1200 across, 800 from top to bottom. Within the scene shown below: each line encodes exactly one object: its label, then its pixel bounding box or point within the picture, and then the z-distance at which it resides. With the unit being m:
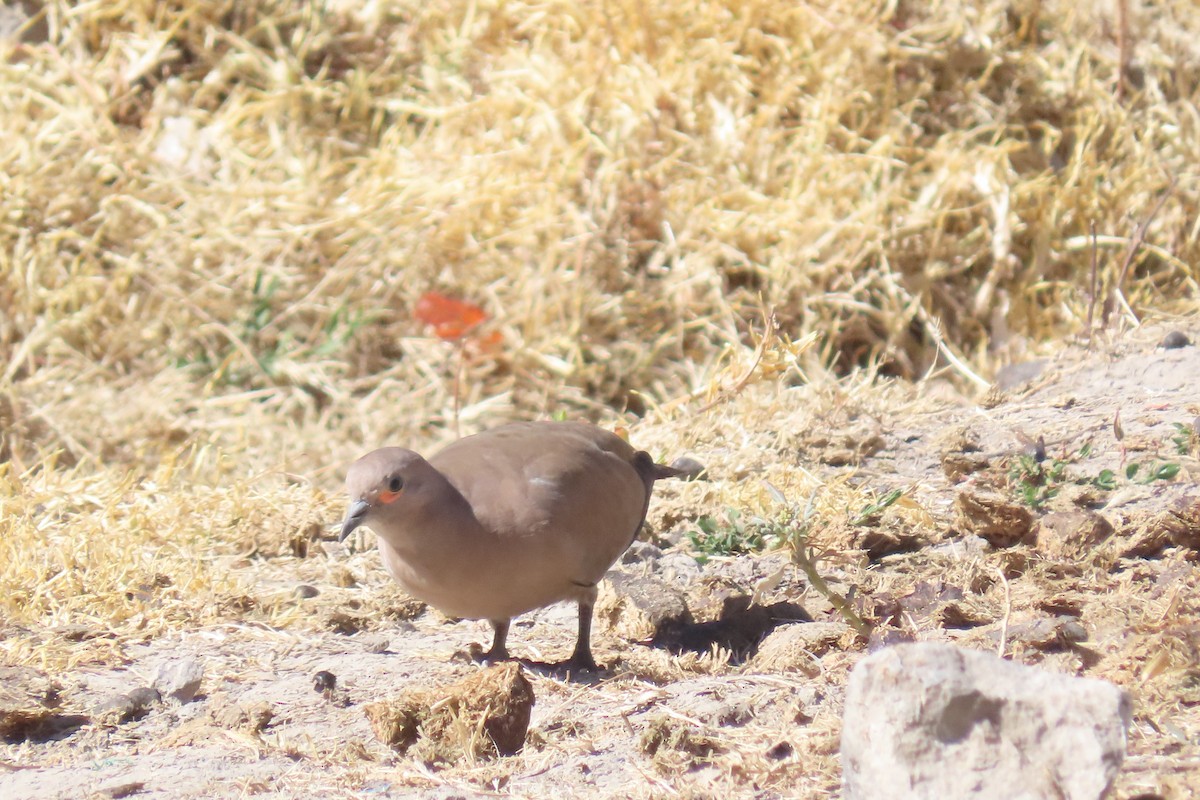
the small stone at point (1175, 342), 9.17
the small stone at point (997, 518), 6.89
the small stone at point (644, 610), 6.59
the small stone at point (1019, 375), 9.39
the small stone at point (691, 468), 8.37
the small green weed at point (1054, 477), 7.39
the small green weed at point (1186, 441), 7.61
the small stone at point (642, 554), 7.59
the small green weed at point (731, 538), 7.54
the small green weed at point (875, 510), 7.30
